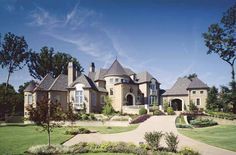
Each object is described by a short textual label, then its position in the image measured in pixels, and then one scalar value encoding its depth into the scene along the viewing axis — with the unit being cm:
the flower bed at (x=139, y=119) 3182
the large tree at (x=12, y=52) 4475
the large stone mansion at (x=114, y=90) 4356
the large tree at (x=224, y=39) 4640
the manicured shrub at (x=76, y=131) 2295
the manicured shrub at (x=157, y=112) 4005
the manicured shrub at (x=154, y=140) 1497
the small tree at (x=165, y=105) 4488
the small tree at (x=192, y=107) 4631
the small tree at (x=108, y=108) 4084
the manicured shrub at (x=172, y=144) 1461
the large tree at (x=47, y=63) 6512
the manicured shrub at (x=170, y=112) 4078
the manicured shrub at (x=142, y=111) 3969
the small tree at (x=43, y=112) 1499
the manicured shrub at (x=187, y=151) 1351
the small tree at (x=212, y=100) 4425
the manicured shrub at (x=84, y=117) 3525
